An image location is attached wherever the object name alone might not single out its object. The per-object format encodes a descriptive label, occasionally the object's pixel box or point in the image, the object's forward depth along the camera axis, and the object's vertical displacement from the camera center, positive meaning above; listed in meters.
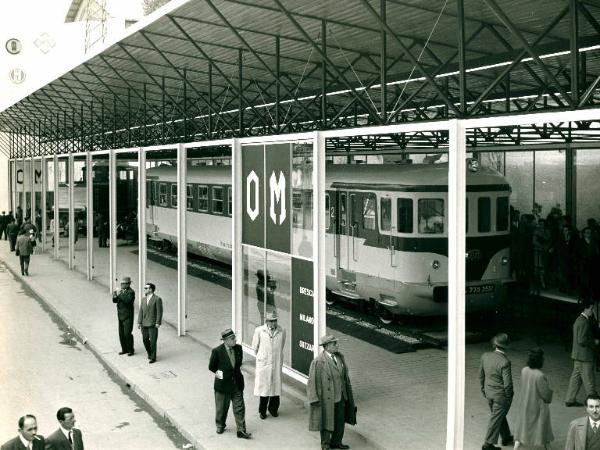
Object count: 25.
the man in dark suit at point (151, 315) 14.95 -2.32
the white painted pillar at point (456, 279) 8.88 -0.97
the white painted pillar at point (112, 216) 22.09 -0.53
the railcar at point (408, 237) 16.22 -0.88
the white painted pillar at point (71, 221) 28.42 -0.84
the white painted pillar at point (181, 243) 17.12 -1.02
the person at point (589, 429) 7.61 -2.35
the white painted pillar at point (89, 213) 25.72 -0.48
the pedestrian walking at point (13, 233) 35.03 -1.58
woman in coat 9.41 -2.63
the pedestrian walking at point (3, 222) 40.94 -1.28
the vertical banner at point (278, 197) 12.77 +0.02
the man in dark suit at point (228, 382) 10.76 -2.64
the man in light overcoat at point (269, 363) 11.48 -2.54
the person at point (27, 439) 7.21 -2.31
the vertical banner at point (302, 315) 12.16 -1.93
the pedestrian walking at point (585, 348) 11.16 -2.25
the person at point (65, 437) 7.50 -2.38
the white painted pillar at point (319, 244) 11.83 -0.72
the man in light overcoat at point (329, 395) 9.99 -2.62
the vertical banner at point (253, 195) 13.76 +0.06
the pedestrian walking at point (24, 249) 27.44 -1.83
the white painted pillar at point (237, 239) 14.57 -0.79
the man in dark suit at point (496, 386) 9.80 -2.46
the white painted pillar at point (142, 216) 19.14 -0.44
